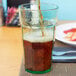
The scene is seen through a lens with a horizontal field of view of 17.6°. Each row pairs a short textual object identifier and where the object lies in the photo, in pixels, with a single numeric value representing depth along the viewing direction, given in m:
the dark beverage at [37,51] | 0.56
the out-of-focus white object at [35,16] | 0.55
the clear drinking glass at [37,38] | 0.56
